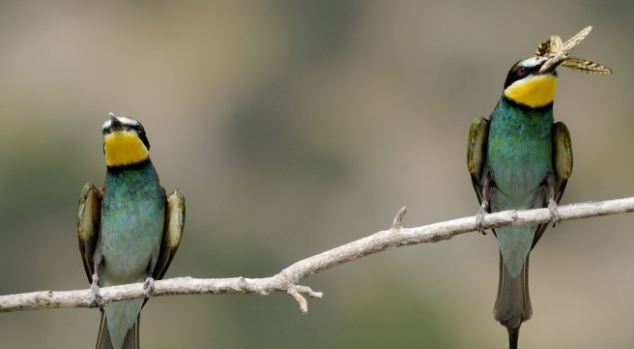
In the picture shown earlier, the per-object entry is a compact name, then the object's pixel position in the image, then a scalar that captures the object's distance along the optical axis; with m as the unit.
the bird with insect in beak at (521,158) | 9.89
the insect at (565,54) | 9.20
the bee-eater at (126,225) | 9.87
